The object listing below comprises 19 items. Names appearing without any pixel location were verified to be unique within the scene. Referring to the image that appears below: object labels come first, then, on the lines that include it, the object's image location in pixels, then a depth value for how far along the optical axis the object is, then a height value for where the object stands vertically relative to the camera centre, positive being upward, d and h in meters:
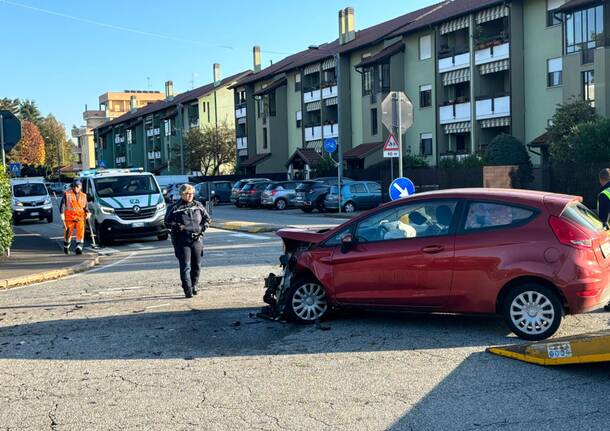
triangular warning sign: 16.53 +0.55
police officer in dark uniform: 10.49 -0.82
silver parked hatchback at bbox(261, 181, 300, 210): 39.12 -1.21
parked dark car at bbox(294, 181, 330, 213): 34.03 -1.19
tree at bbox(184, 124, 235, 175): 67.38 +2.37
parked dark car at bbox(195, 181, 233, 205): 47.31 -1.15
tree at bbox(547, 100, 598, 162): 29.83 +1.71
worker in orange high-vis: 17.44 -0.84
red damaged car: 7.16 -0.97
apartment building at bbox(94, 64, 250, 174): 75.00 +5.99
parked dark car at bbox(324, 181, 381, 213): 33.09 -1.24
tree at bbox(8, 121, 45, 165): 103.12 +4.80
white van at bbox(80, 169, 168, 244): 20.02 -0.79
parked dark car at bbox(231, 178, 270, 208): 42.41 -0.94
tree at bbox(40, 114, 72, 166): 130.50 +6.80
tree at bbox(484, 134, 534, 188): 33.53 +0.55
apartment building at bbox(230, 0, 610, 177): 33.47 +5.12
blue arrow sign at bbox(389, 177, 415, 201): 14.71 -0.40
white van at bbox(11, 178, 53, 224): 32.03 -0.93
